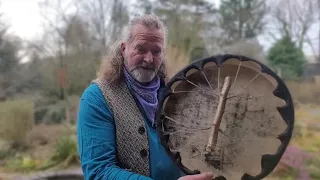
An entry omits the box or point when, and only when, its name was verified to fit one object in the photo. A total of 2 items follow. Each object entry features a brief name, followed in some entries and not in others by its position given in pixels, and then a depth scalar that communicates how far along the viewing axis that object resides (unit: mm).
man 1318
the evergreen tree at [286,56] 15021
